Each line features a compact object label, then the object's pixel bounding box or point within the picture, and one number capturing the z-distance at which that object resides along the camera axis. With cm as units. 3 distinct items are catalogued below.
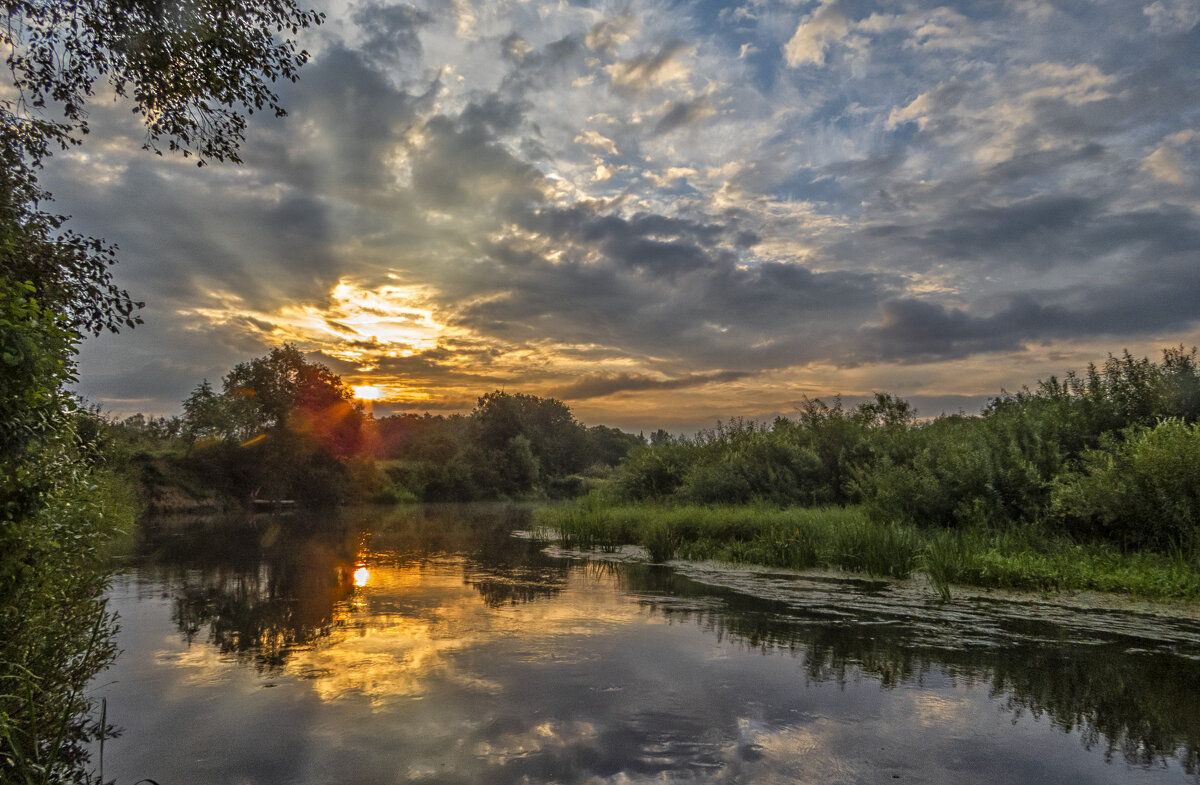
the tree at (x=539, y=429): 7606
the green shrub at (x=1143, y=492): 1154
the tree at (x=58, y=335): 417
